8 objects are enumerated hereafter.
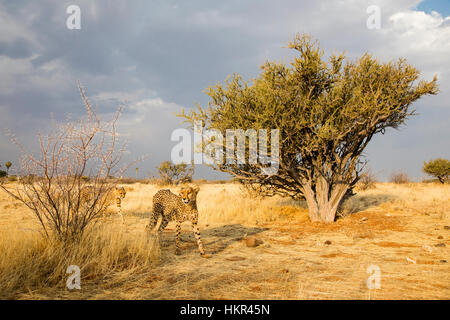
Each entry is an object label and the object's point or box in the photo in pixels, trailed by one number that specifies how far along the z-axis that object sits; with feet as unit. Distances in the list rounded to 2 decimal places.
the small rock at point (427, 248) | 18.61
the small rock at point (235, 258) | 17.56
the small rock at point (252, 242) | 21.16
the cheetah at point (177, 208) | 18.11
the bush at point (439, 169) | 93.09
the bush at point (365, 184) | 72.55
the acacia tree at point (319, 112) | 28.08
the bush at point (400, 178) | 105.46
